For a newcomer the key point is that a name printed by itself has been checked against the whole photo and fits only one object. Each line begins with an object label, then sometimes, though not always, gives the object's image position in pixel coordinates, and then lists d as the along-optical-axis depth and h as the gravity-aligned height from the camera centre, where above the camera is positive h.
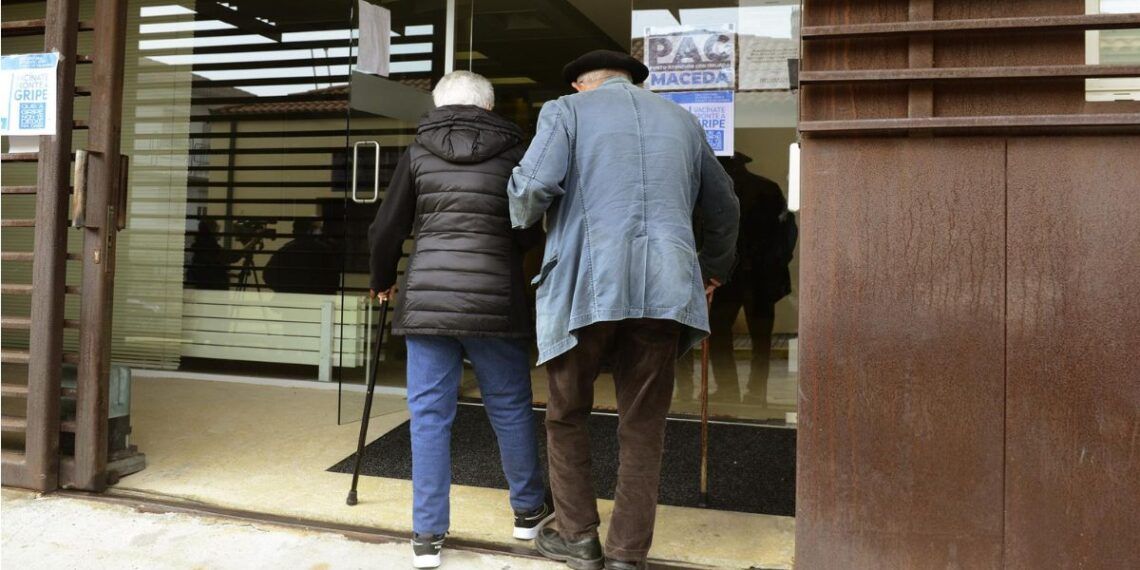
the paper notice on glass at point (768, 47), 4.63 +1.48
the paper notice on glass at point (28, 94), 3.30 +0.79
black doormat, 3.51 -0.73
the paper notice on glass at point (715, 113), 4.39 +1.05
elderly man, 2.47 +0.13
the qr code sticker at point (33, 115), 3.31 +0.71
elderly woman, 2.71 +0.12
